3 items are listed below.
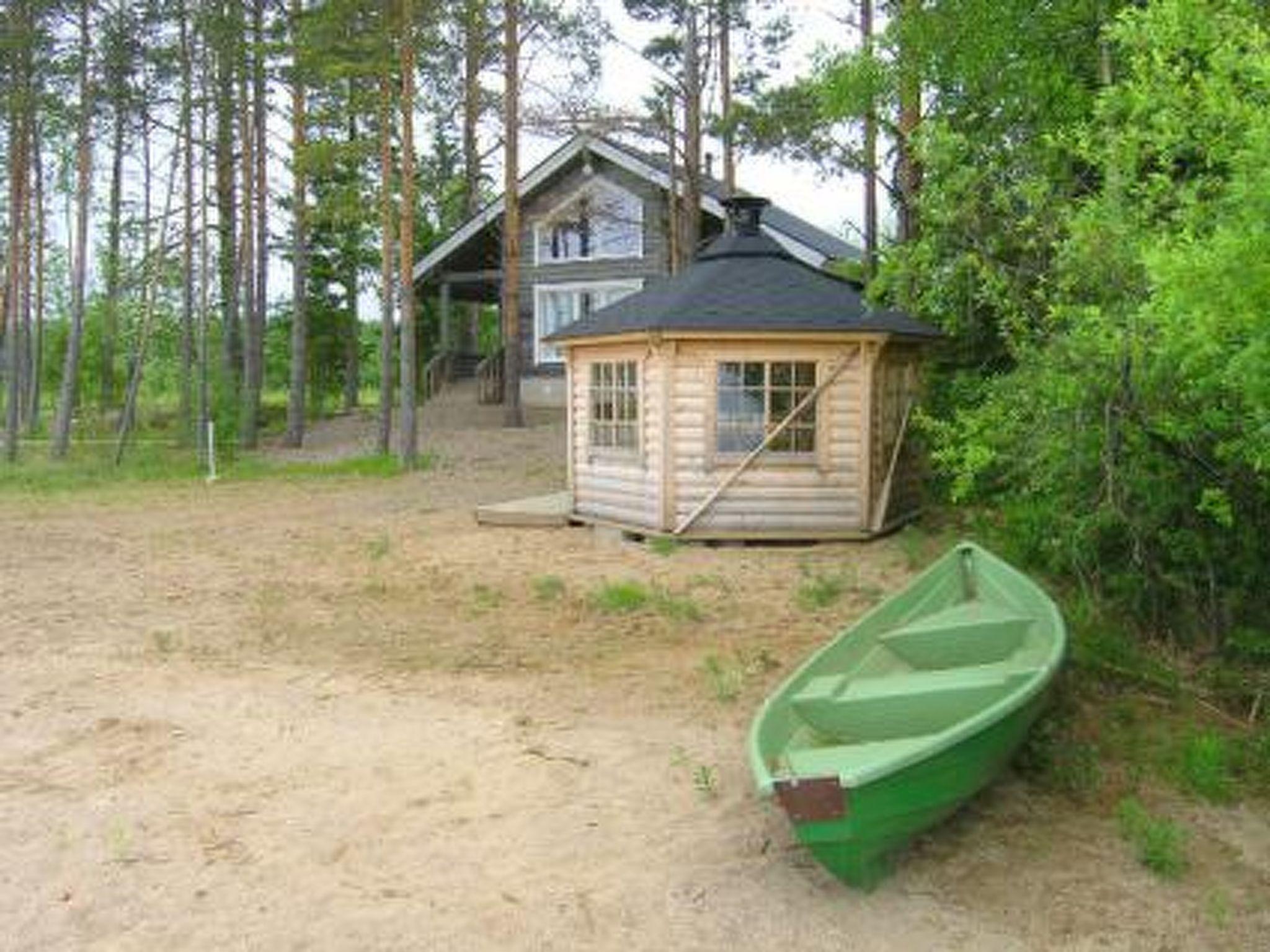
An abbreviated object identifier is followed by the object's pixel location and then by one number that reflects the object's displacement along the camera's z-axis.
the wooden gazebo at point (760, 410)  12.28
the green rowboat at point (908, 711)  4.30
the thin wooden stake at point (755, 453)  12.37
